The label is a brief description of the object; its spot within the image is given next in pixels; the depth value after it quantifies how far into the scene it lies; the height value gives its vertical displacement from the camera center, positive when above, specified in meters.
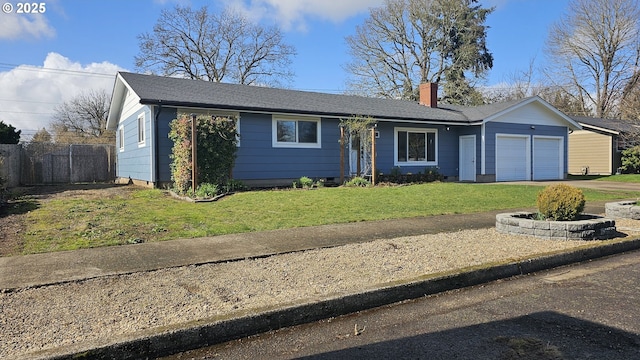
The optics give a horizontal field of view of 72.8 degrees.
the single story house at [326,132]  15.16 +1.67
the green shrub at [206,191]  11.98 -0.54
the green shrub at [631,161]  26.70 +0.39
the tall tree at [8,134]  20.20 +1.87
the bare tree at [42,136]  30.47 +2.66
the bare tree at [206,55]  38.78 +10.88
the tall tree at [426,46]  38.91 +11.26
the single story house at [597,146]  27.83 +1.44
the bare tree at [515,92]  44.59 +7.93
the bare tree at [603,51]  38.88 +11.07
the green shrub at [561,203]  7.69 -0.62
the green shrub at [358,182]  16.23 -0.45
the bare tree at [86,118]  40.34 +5.19
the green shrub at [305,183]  15.77 -0.45
